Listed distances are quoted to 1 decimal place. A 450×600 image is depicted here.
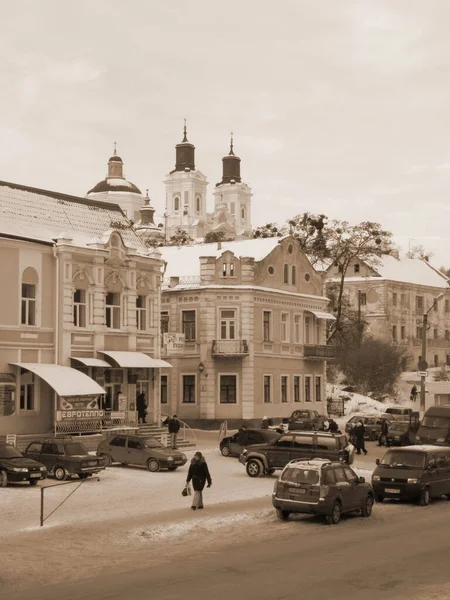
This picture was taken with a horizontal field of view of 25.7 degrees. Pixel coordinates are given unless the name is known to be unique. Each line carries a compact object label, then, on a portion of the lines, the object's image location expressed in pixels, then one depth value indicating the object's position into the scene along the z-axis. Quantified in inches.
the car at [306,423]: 1913.1
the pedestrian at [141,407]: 1811.0
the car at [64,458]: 1278.3
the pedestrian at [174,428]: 1679.4
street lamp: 1851.6
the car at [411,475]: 1123.3
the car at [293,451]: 1312.7
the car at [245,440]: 1528.3
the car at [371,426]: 1990.7
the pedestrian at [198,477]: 1056.8
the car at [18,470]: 1199.6
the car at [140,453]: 1413.6
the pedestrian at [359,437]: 1679.4
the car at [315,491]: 967.0
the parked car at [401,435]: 1861.5
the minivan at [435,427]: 1672.0
